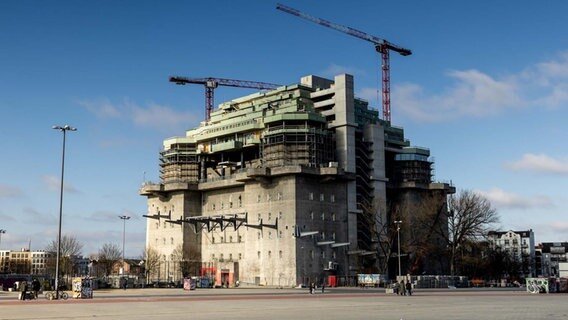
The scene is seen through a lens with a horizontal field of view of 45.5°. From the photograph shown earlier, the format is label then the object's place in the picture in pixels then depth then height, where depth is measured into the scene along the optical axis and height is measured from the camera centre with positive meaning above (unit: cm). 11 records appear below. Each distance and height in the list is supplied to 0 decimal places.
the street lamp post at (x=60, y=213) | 6081 +427
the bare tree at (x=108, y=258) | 16588 +31
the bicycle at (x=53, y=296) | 6146 -330
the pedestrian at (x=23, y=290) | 5839 -263
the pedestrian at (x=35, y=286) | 6575 -256
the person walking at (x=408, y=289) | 6956 -319
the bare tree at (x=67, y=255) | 14950 +99
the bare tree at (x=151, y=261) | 14412 -44
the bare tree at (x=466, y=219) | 11956 +671
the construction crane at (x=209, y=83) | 18988 +4891
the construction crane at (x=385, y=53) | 16512 +5052
